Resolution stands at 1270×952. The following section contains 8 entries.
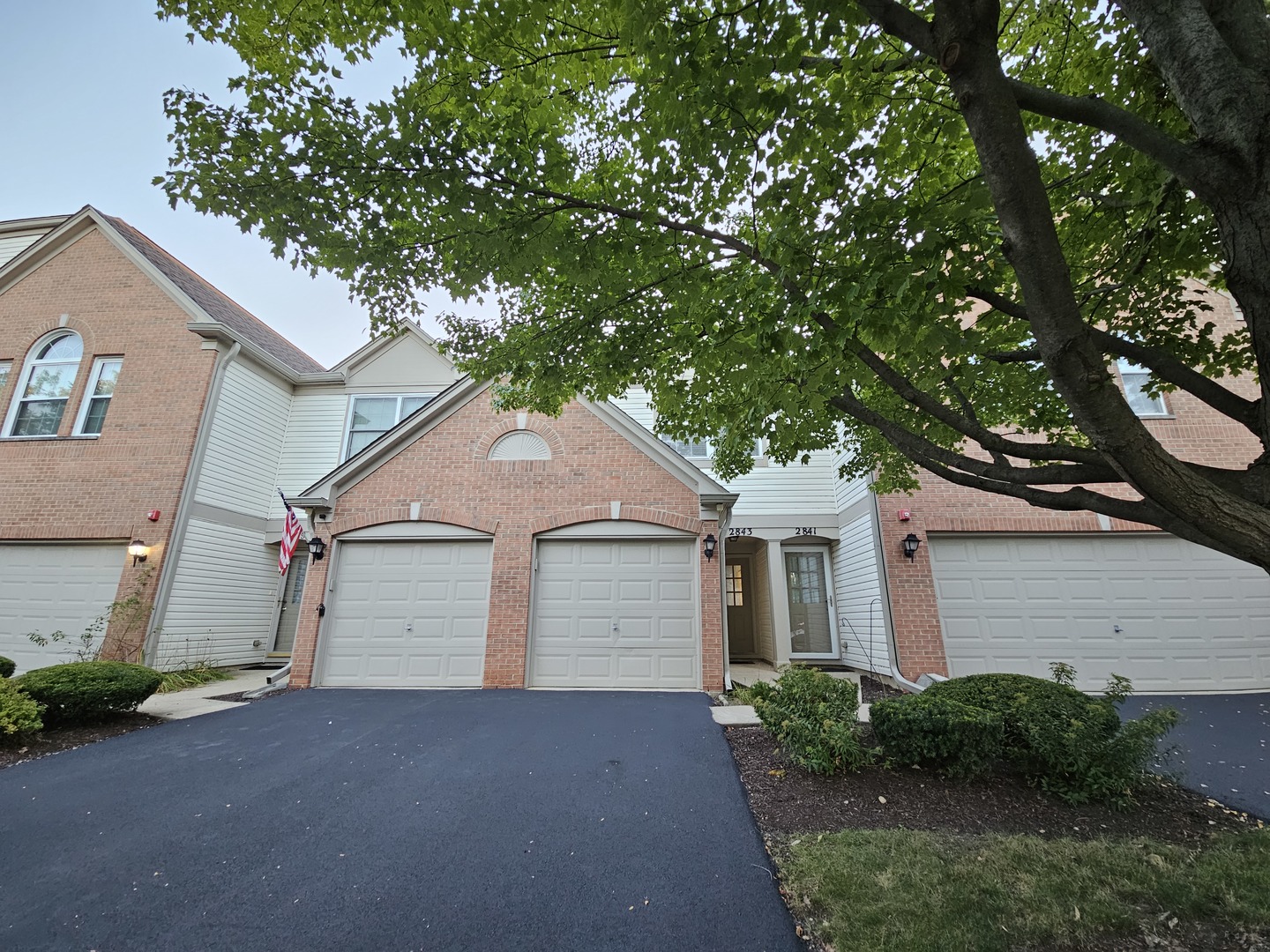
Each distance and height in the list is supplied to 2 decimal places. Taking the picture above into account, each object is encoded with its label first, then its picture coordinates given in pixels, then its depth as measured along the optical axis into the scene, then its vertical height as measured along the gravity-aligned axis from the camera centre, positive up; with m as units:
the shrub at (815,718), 4.62 -1.02
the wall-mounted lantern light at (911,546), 8.78 +1.11
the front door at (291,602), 11.66 +0.14
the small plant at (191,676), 8.80 -1.22
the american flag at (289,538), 9.40 +1.28
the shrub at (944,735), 4.46 -1.07
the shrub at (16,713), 5.43 -1.11
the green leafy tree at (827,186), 2.44 +2.94
